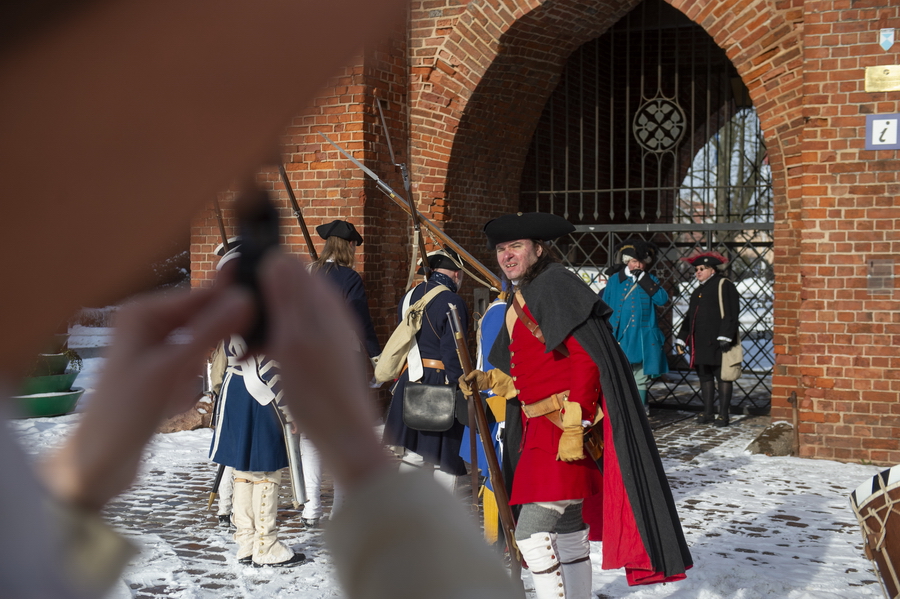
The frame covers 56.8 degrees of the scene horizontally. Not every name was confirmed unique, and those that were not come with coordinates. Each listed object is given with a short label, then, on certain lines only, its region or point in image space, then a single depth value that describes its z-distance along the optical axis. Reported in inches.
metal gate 371.2
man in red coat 135.6
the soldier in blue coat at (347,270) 221.6
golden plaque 249.6
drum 120.0
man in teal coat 353.4
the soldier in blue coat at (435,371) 199.6
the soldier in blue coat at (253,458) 177.2
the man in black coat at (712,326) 350.9
